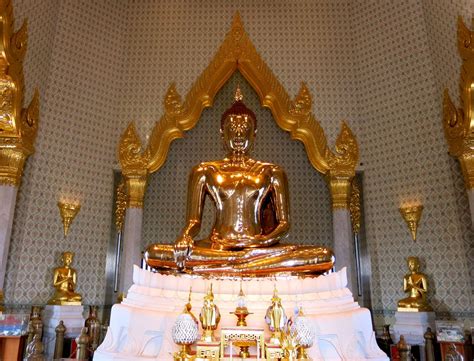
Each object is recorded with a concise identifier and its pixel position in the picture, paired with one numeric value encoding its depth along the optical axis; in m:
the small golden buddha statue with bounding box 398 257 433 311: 4.91
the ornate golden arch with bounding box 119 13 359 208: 5.89
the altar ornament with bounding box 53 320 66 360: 4.40
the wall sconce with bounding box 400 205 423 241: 5.44
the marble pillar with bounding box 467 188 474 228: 4.75
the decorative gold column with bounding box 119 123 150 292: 5.76
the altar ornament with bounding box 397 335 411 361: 3.18
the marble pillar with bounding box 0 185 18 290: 4.81
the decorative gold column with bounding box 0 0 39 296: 4.71
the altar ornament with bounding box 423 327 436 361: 4.38
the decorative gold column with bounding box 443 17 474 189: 4.70
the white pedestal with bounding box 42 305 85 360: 4.76
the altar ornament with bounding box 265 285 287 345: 2.51
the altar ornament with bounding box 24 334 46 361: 3.23
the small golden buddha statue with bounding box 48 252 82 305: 5.02
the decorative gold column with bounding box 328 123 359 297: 5.73
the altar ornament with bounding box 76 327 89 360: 3.30
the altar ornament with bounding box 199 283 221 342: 2.51
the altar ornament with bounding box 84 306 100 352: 4.43
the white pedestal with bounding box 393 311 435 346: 4.72
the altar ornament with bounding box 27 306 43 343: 4.36
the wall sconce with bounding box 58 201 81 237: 5.55
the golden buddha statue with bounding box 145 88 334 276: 3.34
